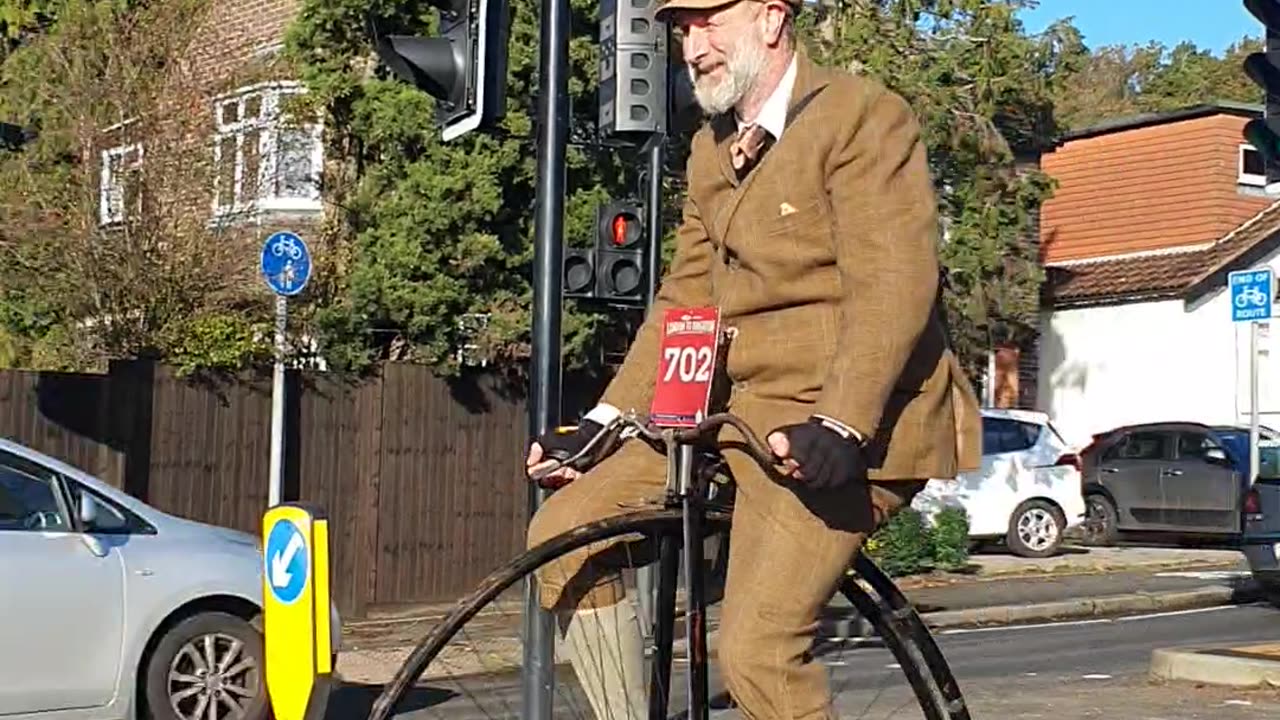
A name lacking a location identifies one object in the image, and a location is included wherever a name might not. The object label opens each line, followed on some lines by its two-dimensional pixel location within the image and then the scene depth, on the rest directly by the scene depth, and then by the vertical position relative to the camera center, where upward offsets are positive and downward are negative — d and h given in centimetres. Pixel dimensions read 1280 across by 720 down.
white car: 2453 -68
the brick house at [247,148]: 1834 +261
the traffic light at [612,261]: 1204 +102
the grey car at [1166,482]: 2678 -61
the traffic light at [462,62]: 880 +165
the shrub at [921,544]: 2098 -119
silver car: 1044 -101
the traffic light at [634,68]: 1090 +200
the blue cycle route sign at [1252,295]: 2245 +164
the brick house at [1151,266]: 3322 +300
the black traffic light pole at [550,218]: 820 +88
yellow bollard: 573 -55
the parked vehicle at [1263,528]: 1881 -85
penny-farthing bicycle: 455 -39
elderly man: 451 +19
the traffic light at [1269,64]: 1023 +196
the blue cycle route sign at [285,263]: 1595 +130
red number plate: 468 +15
